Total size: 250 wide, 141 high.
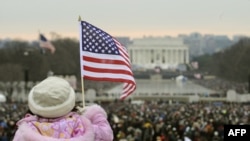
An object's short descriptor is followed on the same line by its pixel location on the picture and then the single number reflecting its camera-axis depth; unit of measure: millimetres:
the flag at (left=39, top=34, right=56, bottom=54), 44438
